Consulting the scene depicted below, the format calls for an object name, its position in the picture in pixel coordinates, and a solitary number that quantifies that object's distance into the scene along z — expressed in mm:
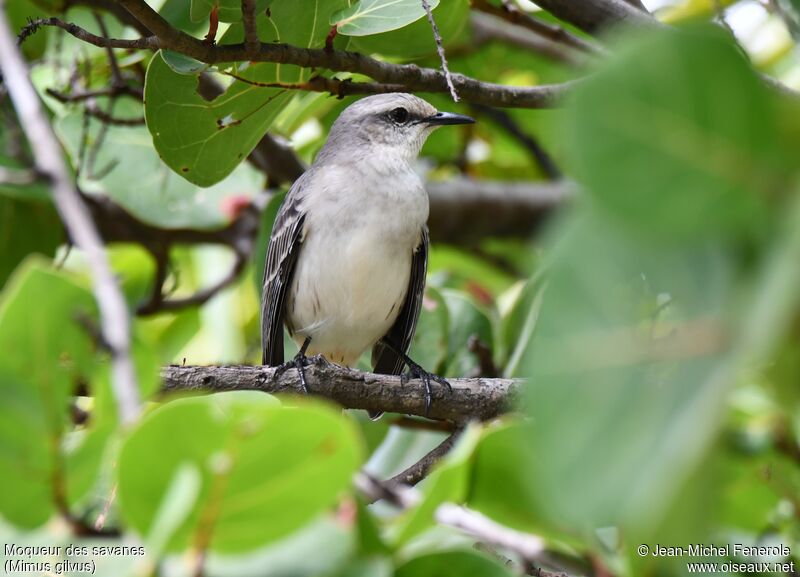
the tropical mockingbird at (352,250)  10492
